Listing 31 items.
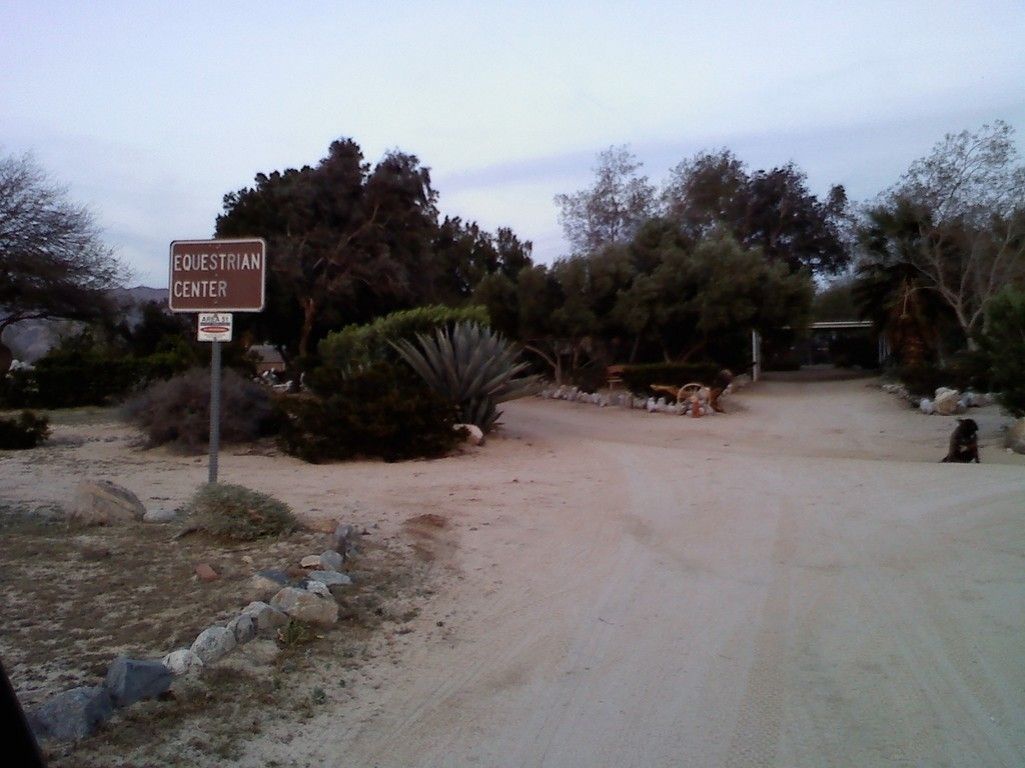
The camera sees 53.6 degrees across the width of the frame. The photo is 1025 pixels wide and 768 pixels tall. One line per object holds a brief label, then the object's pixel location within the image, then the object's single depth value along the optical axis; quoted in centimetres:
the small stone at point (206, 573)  760
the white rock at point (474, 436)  1770
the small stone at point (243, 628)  612
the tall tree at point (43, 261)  3053
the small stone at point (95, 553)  820
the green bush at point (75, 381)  2798
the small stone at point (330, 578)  747
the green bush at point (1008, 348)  1953
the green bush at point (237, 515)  895
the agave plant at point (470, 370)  1827
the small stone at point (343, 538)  857
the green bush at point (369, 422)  1567
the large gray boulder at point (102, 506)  970
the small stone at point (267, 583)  711
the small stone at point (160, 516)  996
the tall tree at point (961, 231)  3403
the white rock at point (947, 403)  2591
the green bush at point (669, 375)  2998
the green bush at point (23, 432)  1717
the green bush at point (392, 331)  2045
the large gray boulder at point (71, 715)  472
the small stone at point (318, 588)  696
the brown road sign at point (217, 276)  1080
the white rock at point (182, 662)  561
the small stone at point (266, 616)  636
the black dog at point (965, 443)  1639
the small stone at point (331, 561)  791
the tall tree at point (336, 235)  3694
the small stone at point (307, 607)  660
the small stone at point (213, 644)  582
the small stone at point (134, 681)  511
